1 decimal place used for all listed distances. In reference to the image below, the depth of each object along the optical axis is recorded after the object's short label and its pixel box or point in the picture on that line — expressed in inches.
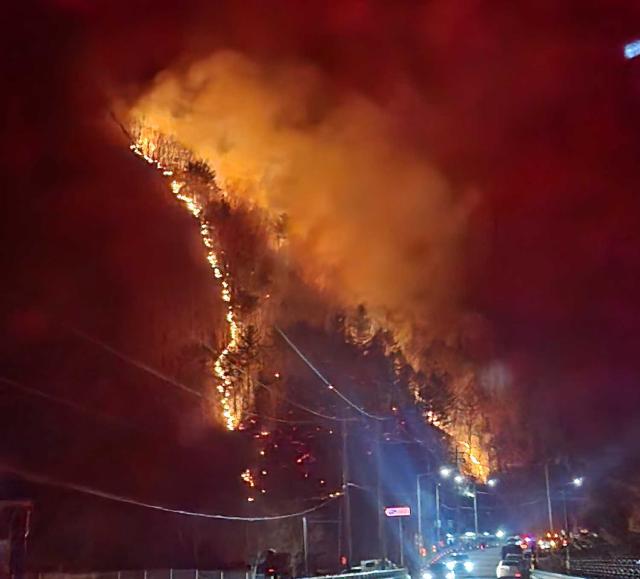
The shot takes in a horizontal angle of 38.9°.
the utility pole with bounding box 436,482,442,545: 3444.9
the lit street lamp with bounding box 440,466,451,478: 2970.0
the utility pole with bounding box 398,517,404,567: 2430.6
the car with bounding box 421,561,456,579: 1925.4
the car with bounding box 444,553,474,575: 2081.7
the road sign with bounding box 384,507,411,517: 1987.0
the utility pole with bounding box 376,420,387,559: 1977.2
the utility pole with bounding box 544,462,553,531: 2875.0
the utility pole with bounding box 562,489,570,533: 3180.4
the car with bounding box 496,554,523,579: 2004.4
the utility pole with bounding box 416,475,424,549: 2681.6
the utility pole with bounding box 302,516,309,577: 1901.6
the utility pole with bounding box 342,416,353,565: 1690.2
